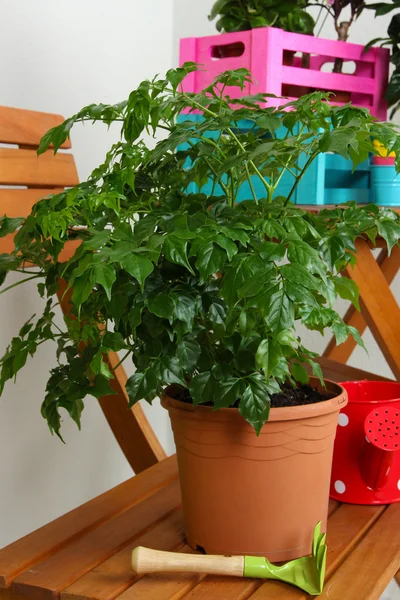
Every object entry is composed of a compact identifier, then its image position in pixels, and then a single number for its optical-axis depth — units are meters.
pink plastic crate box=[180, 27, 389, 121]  1.32
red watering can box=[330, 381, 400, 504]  1.03
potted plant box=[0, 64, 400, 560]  0.69
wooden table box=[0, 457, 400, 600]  0.77
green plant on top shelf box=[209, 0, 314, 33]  1.39
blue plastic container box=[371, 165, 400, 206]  1.30
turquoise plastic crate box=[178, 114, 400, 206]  1.28
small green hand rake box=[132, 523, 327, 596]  0.78
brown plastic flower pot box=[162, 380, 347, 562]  0.80
